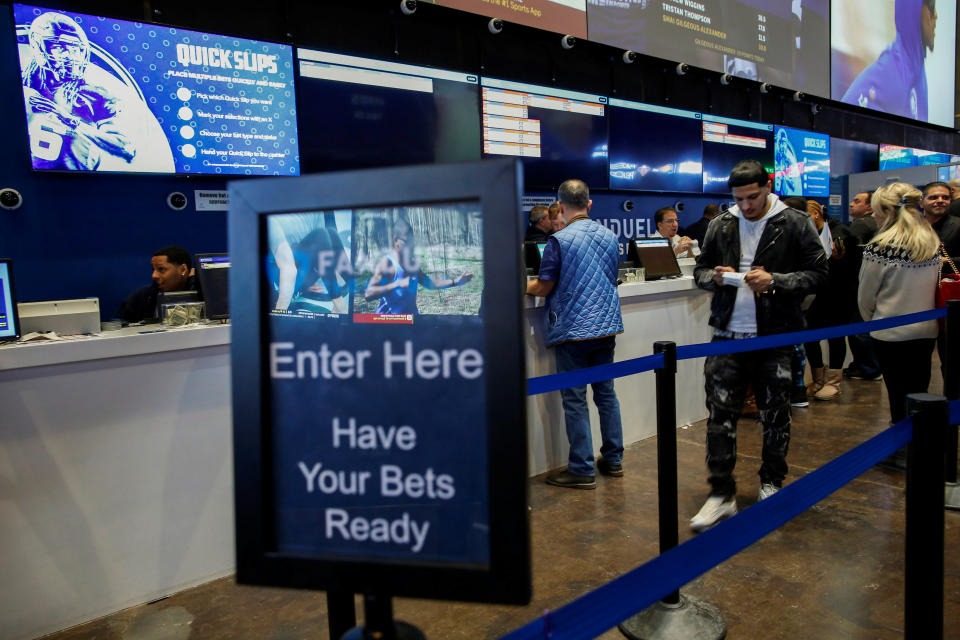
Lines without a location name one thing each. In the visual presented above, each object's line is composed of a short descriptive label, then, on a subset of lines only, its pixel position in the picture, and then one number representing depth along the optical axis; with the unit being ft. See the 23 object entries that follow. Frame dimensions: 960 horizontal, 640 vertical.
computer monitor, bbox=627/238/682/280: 14.30
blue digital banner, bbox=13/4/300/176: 11.11
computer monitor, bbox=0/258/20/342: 7.43
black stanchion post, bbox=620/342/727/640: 6.55
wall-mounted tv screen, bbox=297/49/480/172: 14.12
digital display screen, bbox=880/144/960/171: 32.55
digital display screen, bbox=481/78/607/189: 17.08
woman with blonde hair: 10.34
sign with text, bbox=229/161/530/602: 2.36
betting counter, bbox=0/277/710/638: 6.89
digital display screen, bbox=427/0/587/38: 15.88
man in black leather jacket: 8.83
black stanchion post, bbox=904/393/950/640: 4.27
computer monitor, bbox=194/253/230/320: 9.18
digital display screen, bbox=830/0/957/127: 27.02
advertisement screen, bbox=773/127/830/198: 26.09
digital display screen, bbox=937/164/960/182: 29.96
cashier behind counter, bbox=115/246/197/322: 12.04
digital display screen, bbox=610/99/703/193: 20.08
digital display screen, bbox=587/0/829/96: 18.93
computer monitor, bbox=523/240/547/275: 12.55
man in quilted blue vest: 10.70
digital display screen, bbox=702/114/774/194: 23.00
